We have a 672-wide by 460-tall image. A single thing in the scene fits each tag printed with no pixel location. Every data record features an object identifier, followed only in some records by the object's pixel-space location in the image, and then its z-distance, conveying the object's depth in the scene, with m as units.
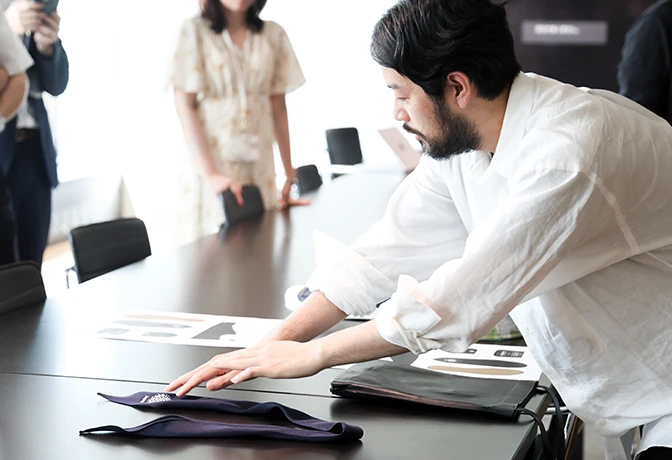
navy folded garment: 1.41
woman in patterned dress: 3.89
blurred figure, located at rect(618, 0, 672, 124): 3.73
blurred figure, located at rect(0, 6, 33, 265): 3.80
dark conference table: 1.40
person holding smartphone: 4.21
